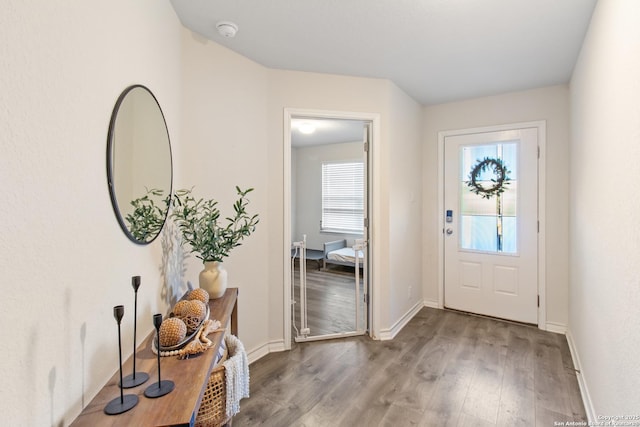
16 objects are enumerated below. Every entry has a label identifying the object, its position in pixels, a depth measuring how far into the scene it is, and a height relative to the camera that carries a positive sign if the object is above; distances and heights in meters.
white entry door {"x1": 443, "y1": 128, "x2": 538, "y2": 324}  3.29 -0.08
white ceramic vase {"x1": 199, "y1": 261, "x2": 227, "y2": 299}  1.92 -0.38
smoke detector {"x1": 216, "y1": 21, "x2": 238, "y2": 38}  2.02 +1.19
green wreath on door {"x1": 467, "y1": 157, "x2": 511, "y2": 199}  3.40 +0.41
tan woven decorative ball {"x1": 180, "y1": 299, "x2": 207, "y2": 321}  1.44 -0.43
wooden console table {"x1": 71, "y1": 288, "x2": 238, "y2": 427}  0.91 -0.57
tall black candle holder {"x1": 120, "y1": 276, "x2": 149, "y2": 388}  1.08 -0.56
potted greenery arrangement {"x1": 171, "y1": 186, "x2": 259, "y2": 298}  1.89 -0.14
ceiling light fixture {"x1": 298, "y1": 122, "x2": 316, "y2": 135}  4.46 +1.25
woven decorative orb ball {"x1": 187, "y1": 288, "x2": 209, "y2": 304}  1.69 -0.42
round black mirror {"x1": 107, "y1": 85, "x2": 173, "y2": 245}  1.22 +0.22
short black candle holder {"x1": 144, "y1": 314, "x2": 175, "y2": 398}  1.00 -0.56
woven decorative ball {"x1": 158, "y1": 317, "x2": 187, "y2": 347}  1.28 -0.46
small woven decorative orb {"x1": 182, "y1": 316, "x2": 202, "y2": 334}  1.42 -0.47
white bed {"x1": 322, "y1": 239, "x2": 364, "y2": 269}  5.35 -0.64
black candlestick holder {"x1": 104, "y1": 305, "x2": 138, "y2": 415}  0.94 -0.56
